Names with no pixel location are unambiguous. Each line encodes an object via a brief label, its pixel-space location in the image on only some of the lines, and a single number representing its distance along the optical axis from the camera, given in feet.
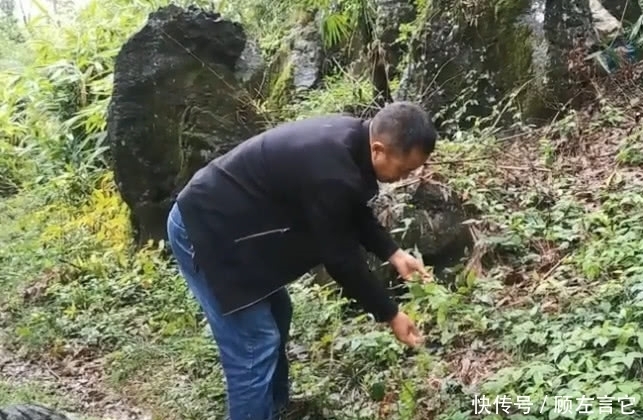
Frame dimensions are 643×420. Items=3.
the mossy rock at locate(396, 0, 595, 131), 19.92
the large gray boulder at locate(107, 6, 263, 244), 21.07
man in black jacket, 9.65
